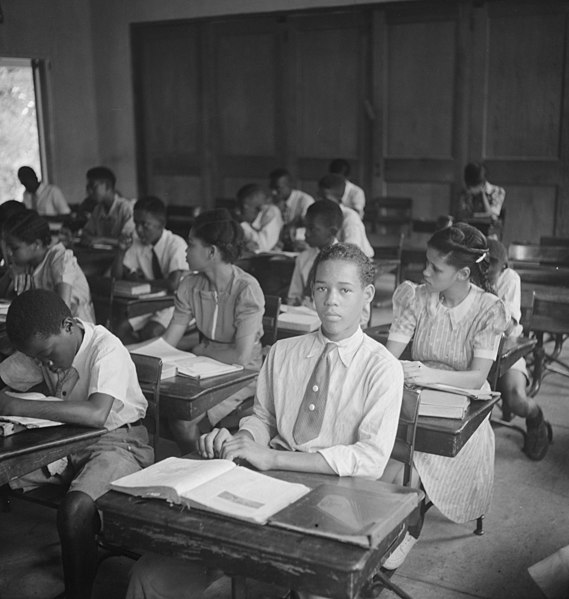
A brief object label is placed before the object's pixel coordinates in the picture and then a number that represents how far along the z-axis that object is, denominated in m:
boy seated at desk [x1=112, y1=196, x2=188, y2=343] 4.86
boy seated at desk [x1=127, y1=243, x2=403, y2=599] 1.96
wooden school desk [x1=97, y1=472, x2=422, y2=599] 1.45
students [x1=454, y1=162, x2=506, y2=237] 7.32
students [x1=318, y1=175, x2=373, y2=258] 5.57
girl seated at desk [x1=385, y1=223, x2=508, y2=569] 2.85
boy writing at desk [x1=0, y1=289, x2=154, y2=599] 2.23
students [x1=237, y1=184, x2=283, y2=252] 6.91
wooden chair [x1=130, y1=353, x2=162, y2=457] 2.66
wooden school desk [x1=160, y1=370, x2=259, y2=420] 2.71
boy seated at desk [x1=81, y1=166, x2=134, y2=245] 6.70
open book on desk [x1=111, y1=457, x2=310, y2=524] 1.63
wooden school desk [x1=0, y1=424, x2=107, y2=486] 2.08
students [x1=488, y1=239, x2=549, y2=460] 3.61
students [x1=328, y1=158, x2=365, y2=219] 7.68
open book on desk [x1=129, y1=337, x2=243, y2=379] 2.93
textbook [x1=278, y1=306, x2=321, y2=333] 3.74
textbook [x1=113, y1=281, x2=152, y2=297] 4.45
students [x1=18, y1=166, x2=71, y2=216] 8.31
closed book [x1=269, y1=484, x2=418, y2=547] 1.51
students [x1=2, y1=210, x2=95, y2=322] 4.04
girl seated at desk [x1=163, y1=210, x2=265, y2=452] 3.45
